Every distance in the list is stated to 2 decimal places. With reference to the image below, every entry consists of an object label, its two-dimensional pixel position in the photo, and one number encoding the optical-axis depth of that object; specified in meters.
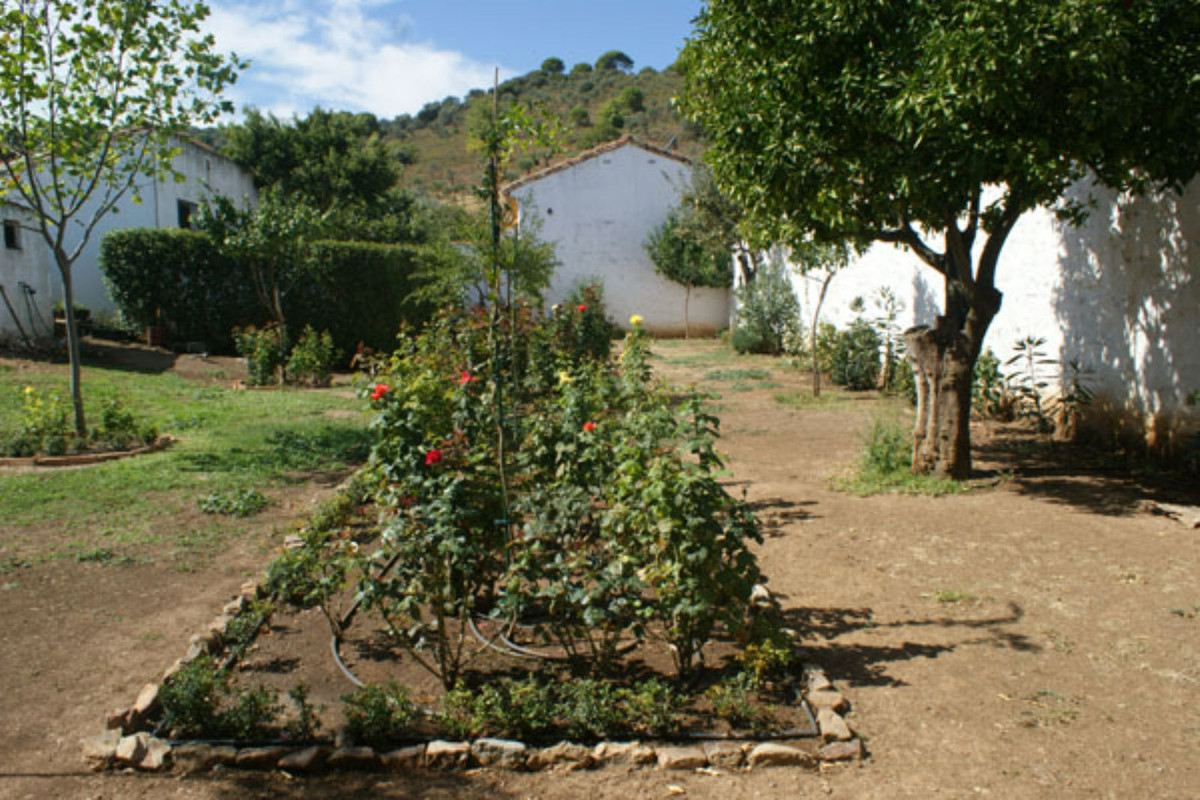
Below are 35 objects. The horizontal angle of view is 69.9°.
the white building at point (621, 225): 24.88
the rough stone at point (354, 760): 3.15
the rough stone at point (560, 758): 3.15
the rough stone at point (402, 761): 3.16
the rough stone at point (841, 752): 3.16
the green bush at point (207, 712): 3.29
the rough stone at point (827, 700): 3.47
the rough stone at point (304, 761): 3.13
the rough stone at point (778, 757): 3.14
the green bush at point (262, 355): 13.72
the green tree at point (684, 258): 23.77
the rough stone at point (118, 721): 3.34
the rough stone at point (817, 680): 3.61
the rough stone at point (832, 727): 3.25
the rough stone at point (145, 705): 3.43
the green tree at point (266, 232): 14.63
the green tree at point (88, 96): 8.13
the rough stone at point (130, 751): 3.15
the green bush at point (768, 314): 18.16
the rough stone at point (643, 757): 3.15
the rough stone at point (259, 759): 3.16
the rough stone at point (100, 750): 3.16
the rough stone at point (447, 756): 3.17
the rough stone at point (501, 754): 3.16
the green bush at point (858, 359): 13.23
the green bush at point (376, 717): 3.26
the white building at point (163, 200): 19.39
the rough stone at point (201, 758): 3.16
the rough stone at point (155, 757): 3.14
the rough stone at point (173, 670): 3.59
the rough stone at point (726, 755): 3.15
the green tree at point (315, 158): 25.92
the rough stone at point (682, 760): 3.12
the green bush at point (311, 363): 13.90
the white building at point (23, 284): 15.02
